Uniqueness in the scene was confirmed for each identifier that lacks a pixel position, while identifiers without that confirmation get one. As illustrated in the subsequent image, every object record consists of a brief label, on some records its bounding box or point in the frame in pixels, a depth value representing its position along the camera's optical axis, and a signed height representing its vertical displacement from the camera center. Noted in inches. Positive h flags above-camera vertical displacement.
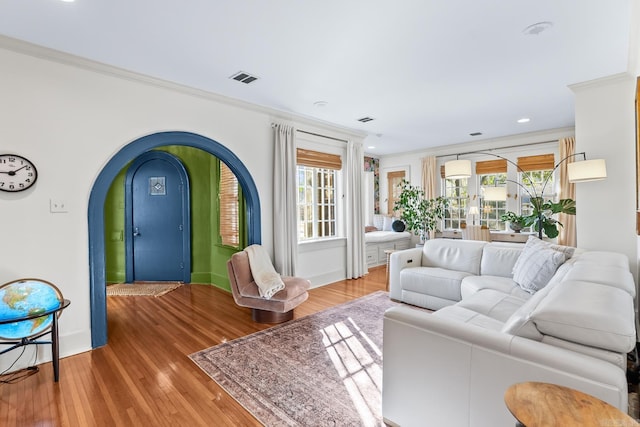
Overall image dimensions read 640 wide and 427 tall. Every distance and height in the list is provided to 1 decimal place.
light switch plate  108.3 +4.9
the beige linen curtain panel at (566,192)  209.9 +12.2
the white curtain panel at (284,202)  173.0 +7.5
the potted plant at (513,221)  221.3 -7.4
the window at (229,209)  187.6 +4.6
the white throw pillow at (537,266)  114.2 -21.5
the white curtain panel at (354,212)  218.7 +1.4
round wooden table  36.3 -25.0
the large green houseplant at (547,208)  165.2 -1.5
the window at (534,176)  233.8 +27.4
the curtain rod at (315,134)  174.4 +52.5
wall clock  99.0 +15.7
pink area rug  78.4 -49.6
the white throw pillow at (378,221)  315.9 -8.0
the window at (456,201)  277.0 +10.1
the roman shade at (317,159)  195.8 +36.9
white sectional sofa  47.6 -24.7
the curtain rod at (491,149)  233.3 +51.8
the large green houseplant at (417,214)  232.2 -1.2
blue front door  211.0 -2.8
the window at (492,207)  257.3 +3.8
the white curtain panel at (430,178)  286.4 +32.3
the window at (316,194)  204.1 +14.7
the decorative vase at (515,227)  224.8 -12.1
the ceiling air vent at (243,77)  126.7 +58.7
